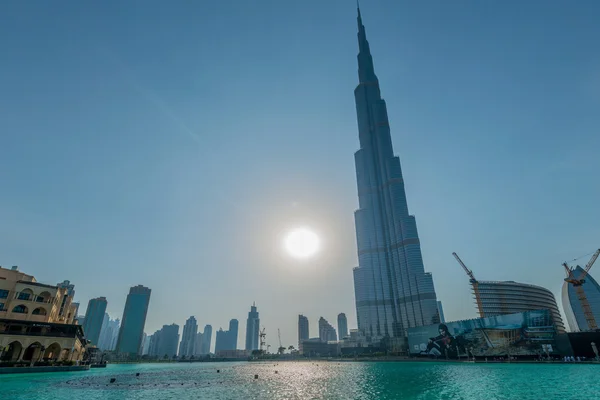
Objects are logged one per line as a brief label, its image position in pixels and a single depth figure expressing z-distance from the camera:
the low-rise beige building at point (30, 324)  76.19
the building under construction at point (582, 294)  161.75
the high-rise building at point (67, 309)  104.35
